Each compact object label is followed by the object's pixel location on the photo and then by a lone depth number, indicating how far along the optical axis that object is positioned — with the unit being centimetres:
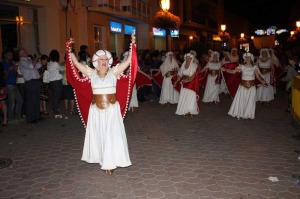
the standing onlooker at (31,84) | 893
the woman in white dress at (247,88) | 927
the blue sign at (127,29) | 2252
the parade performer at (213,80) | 1255
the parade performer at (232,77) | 1056
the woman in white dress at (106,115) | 524
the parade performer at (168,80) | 1231
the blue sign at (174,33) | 2880
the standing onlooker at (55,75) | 952
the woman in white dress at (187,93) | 985
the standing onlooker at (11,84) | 886
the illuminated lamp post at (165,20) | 1600
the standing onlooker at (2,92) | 814
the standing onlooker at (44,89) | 1032
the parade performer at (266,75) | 1184
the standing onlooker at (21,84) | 926
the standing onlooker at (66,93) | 1012
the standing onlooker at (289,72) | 1391
